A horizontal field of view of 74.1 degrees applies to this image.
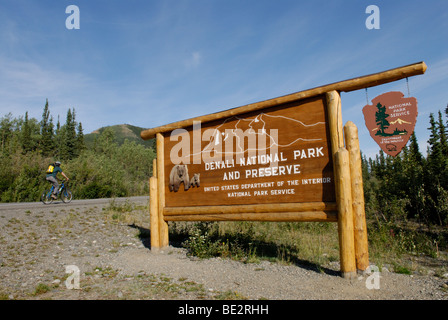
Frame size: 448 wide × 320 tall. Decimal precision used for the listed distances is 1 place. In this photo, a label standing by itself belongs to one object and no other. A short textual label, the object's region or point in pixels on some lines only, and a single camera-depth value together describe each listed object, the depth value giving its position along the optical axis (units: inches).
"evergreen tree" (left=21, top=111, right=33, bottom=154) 2578.5
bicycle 583.5
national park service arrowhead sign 226.4
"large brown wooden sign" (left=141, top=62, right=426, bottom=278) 174.4
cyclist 578.2
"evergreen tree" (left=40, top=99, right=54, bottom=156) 2666.3
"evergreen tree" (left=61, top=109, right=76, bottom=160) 2658.2
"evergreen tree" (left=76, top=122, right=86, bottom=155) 2785.4
